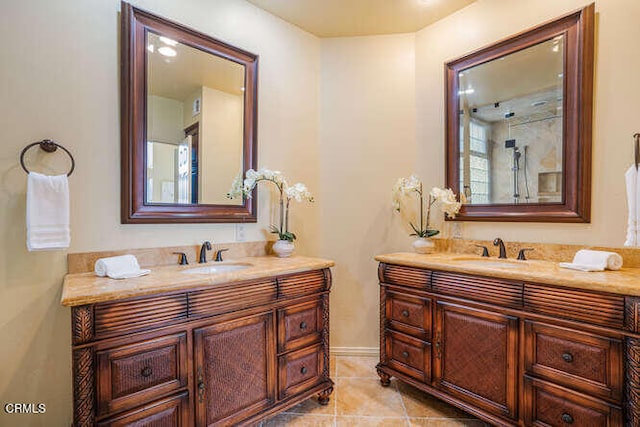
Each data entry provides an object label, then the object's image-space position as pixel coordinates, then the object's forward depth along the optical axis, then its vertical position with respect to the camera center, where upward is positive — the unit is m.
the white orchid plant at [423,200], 2.26 +0.07
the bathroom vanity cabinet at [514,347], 1.33 -0.71
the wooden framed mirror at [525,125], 1.83 +0.56
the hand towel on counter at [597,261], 1.58 -0.27
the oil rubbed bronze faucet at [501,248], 2.08 -0.26
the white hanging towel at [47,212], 1.40 -0.03
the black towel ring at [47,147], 1.49 +0.29
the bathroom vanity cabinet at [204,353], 1.22 -0.69
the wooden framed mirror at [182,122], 1.76 +0.54
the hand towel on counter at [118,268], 1.48 -0.29
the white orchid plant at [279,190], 2.17 +0.13
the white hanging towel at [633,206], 1.52 +0.02
